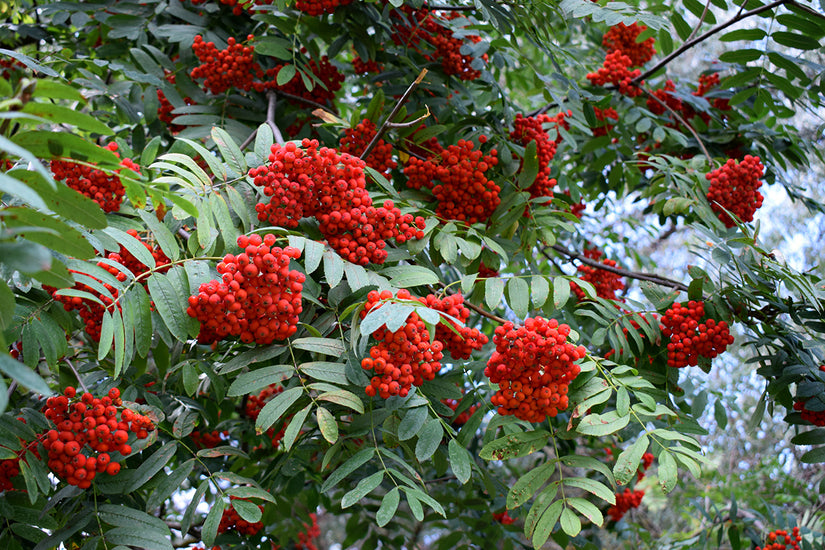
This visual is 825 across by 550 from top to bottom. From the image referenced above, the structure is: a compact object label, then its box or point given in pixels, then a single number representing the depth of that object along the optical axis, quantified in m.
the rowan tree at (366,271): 2.01
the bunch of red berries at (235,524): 2.90
